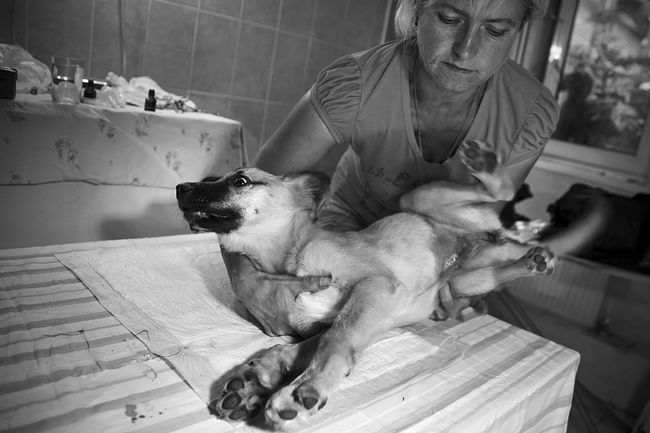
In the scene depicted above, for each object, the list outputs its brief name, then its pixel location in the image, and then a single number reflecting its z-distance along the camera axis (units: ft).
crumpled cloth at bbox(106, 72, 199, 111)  8.91
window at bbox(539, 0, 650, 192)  10.75
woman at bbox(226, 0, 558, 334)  4.64
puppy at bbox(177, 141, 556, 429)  3.11
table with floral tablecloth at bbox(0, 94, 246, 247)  7.40
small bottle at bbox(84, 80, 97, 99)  8.20
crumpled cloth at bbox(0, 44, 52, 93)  7.82
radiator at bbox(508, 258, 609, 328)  9.73
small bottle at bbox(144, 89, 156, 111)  8.73
